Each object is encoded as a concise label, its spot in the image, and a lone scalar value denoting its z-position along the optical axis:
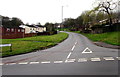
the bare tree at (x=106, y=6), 39.16
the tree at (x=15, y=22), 85.76
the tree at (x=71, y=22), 101.33
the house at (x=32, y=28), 82.46
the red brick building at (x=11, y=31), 44.88
